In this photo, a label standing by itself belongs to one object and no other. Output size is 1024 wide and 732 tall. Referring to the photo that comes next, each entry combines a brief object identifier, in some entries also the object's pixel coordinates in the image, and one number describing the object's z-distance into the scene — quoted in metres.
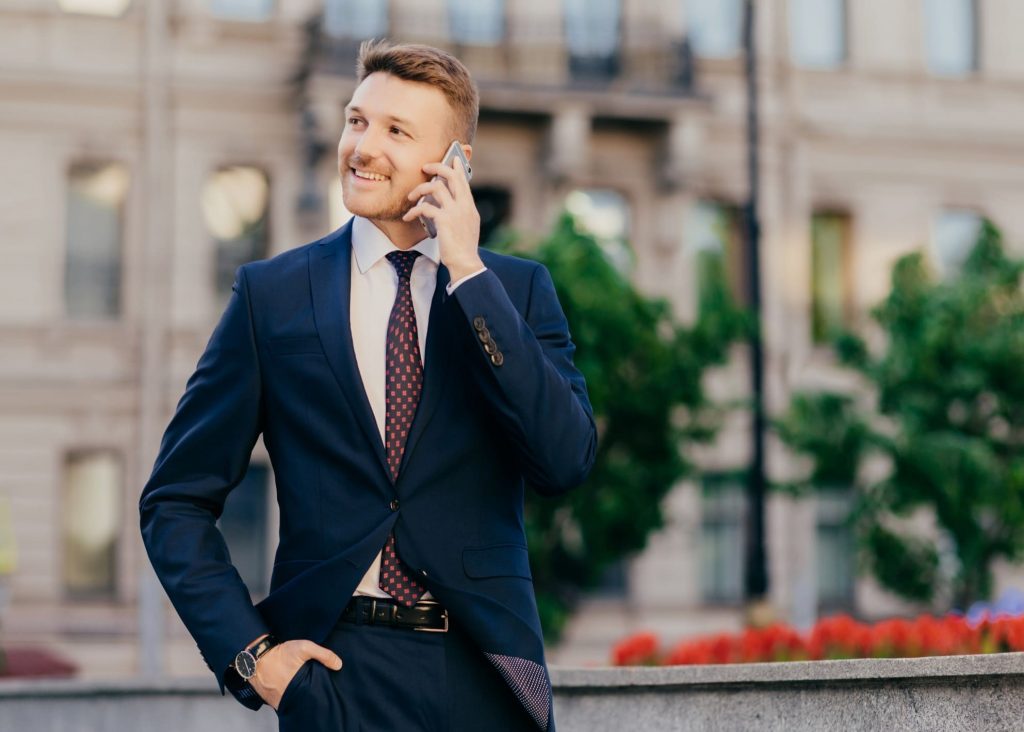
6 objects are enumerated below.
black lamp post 19.42
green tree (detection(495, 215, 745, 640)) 16.80
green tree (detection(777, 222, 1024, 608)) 17.95
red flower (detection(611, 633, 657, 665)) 8.49
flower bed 5.79
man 3.32
